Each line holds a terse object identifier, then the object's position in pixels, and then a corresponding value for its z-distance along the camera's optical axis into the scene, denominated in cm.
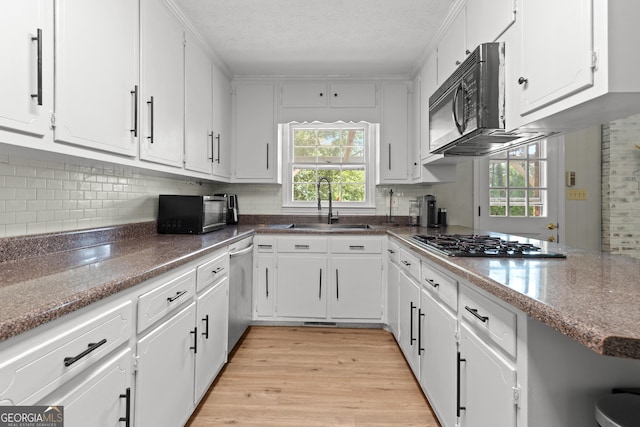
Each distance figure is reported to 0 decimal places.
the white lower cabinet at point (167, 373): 125
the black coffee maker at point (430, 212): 331
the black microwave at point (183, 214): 253
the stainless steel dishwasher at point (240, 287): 246
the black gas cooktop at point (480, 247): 152
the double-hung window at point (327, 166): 377
